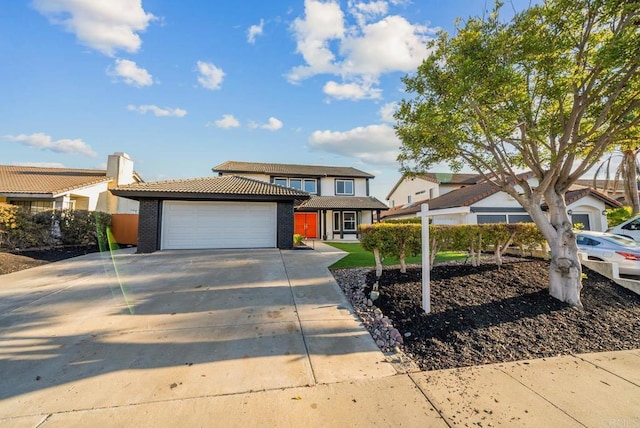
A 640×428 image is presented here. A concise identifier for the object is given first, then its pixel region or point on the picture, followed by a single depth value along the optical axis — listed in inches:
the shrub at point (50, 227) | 432.1
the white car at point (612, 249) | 310.7
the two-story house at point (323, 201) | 840.9
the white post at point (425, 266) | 189.8
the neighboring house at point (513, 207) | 668.7
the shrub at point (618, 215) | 645.5
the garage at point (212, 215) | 470.9
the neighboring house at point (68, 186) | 623.2
